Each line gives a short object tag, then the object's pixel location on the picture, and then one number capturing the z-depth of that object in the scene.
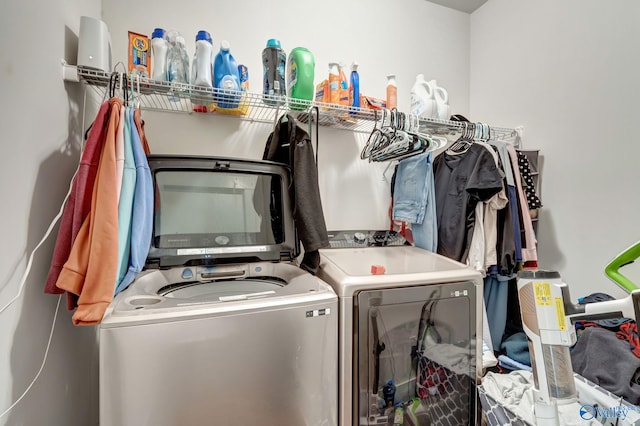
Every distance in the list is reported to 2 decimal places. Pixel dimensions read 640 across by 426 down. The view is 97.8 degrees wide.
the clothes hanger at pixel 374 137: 1.55
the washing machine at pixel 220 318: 0.78
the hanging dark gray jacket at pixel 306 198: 1.19
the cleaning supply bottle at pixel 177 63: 1.24
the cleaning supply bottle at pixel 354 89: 1.59
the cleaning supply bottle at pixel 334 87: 1.54
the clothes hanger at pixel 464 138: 1.68
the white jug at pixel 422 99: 1.76
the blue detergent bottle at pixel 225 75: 1.28
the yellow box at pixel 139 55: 1.26
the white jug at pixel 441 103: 1.81
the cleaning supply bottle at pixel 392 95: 1.74
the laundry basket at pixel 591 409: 0.98
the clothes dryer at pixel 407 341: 1.06
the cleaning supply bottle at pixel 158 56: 1.23
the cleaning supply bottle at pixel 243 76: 1.44
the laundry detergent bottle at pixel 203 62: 1.24
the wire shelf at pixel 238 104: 1.14
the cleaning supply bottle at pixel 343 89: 1.55
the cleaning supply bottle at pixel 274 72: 1.37
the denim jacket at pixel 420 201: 1.58
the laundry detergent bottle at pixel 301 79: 1.41
